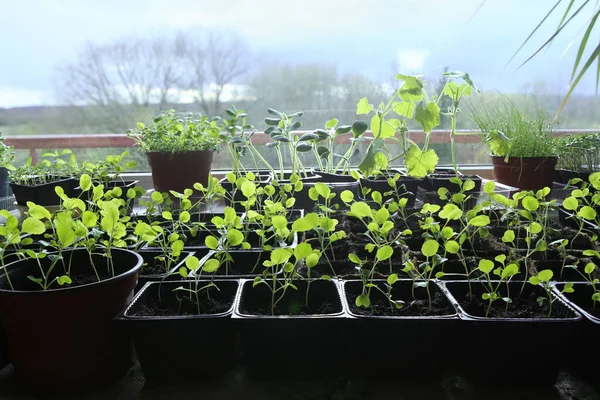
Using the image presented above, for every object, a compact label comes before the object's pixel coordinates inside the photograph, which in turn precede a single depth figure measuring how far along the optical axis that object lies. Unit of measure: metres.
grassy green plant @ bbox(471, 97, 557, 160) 1.58
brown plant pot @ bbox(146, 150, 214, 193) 1.54
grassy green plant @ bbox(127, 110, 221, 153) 1.52
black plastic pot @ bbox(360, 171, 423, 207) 1.38
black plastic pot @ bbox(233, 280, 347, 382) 0.67
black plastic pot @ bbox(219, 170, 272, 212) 1.45
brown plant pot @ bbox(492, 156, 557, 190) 1.56
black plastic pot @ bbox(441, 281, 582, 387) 0.65
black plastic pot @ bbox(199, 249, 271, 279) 0.95
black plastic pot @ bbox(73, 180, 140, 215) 1.40
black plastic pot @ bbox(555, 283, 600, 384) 0.66
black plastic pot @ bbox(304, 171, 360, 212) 1.43
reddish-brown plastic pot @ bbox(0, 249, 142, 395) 0.65
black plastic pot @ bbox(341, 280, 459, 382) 0.66
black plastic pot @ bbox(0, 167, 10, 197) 1.49
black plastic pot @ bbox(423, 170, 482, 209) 1.35
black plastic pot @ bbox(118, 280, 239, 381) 0.66
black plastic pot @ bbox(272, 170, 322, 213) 1.44
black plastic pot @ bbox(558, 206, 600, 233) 1.20
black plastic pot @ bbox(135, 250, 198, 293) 0.87
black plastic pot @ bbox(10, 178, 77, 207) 1.44
